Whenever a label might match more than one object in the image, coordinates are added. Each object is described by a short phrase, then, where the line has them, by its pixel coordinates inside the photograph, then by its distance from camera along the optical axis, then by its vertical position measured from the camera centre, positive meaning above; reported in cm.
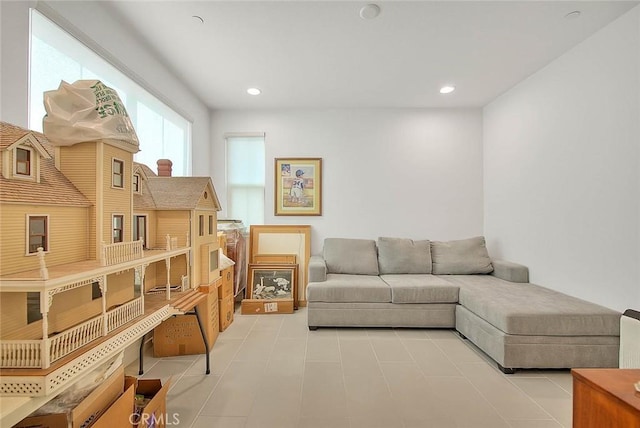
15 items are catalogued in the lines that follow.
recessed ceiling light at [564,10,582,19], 207 +157
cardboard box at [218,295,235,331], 286 -103
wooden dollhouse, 88 -18
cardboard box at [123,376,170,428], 127 -96
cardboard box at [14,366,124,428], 98 -74
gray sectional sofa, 211 -78
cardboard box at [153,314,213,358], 235 -105
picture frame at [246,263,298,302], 358 -86
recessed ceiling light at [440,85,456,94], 327 +158
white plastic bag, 118 +46
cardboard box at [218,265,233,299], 287 -73
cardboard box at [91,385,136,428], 104 -79
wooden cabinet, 99 -70
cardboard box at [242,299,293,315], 338 -112
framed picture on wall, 396 +48
